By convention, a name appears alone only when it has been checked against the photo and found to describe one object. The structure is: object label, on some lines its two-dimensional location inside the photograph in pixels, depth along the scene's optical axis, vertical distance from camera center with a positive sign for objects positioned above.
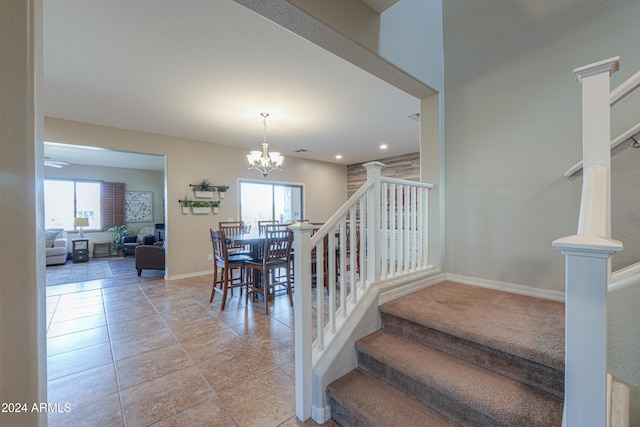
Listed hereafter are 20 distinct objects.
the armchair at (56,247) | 6.11 -0.80
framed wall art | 8.00 +0.25
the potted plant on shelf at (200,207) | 5.10 +0.13
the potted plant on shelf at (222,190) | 5.43 +0.50
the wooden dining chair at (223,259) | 3.19 -0.63
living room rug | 4.97 -1.25
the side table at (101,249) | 7.45 -1.04
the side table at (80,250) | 6.61 -0.92
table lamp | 7.08 -0.24
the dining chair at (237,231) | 4.74 -0.34
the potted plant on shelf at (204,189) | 5.14 +0.50
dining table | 3.32 -0.37
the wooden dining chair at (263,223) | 4.98 -0.22
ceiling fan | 5.70 +1.16
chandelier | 4.03 +0.88
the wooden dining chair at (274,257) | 3.12 -0.55
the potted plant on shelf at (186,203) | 4.96 +0.21
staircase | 1.23 -0.90
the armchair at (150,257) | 4.96 -0.84
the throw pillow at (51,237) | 6.28 -0.57
